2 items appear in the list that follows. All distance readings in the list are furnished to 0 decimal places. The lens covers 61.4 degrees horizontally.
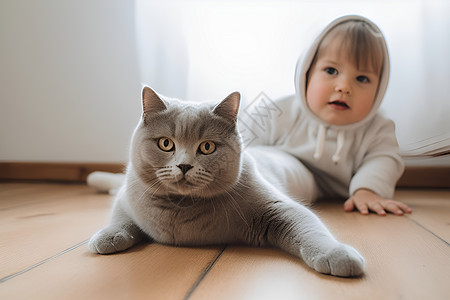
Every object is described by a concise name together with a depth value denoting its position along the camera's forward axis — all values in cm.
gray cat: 79
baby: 133
